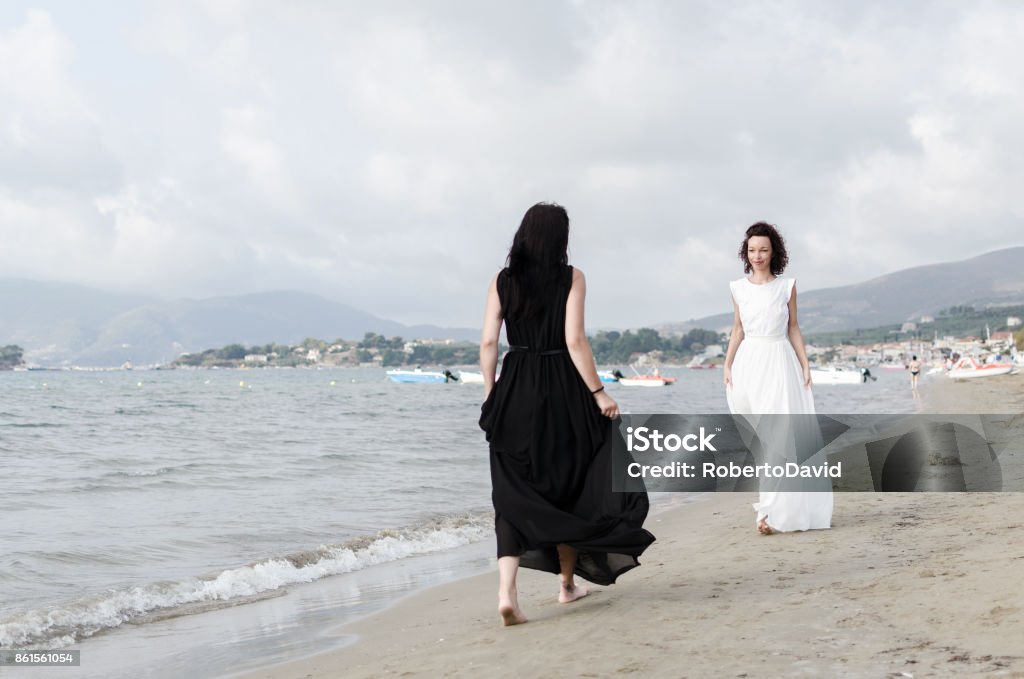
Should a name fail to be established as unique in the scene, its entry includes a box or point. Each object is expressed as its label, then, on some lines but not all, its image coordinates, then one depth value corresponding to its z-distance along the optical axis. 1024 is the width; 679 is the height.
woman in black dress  4.73
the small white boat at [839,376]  73.38
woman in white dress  6.82
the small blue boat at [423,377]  91.69
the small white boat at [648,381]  78.51
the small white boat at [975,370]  59.56
